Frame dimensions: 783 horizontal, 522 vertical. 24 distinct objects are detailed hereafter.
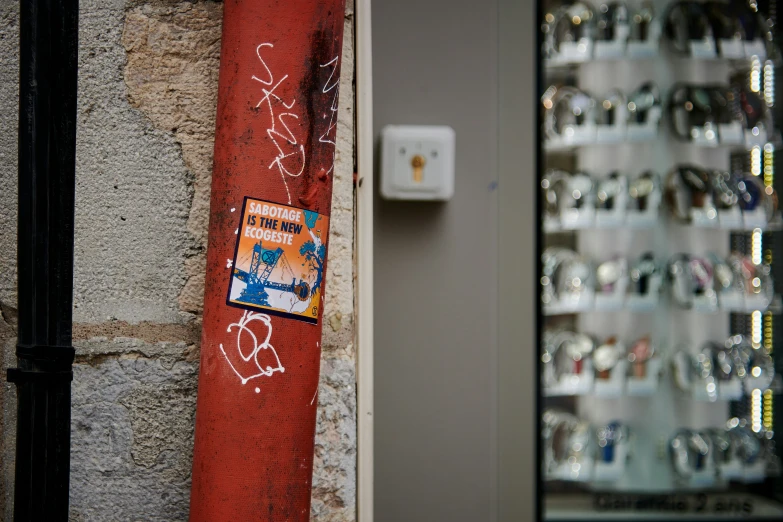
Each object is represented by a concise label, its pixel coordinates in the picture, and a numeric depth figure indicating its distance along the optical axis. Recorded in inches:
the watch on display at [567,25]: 88.0
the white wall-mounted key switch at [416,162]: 67.3
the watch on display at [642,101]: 93.8
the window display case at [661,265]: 90.1
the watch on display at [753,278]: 93.4
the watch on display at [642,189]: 93.9
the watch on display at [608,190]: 92.4
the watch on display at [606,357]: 92.1
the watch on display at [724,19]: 92.4
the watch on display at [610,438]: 92.4
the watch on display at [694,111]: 93.7
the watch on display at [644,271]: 93.3
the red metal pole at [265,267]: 38.7
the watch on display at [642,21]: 92.0
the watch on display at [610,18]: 91.1
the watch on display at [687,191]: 93.3
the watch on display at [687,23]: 92.4
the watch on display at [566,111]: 86.3
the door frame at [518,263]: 74.0
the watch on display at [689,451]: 92.7
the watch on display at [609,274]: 92.2
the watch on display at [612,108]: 92.4
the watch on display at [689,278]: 92.6
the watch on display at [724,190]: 92.8
